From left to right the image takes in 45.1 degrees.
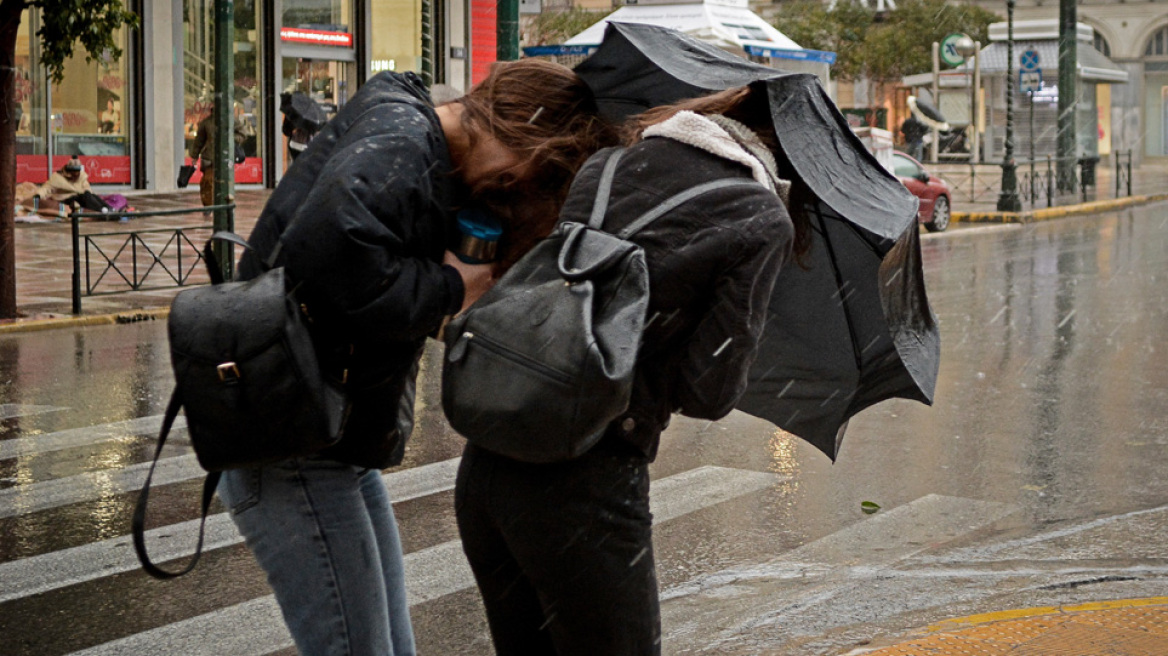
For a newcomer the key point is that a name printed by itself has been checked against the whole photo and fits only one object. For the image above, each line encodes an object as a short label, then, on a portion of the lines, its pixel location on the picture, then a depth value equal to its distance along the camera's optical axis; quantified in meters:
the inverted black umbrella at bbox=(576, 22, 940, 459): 2.82
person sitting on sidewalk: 22.28
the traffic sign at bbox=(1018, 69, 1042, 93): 31.67
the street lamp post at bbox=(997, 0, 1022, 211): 28.34
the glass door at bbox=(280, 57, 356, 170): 29.92
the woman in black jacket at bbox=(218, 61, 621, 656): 2.62
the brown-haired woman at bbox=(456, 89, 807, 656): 2.49
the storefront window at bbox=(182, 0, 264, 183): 27.61
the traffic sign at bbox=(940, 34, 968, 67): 38.84
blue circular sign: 31.90
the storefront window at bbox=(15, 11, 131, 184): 24.98
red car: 24.63
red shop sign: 29.50
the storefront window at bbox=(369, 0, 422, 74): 32.47
